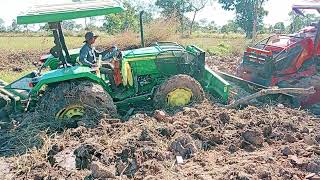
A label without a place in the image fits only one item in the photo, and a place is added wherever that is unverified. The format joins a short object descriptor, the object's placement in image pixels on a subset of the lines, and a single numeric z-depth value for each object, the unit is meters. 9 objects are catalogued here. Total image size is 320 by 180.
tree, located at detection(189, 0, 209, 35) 26.80
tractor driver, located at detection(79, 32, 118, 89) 4.42
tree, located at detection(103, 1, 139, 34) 20.05
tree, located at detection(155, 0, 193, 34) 24.59
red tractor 5.31
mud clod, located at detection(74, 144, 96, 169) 3.27
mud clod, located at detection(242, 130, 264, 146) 3.59
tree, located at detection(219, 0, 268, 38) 24.05
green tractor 4.13
